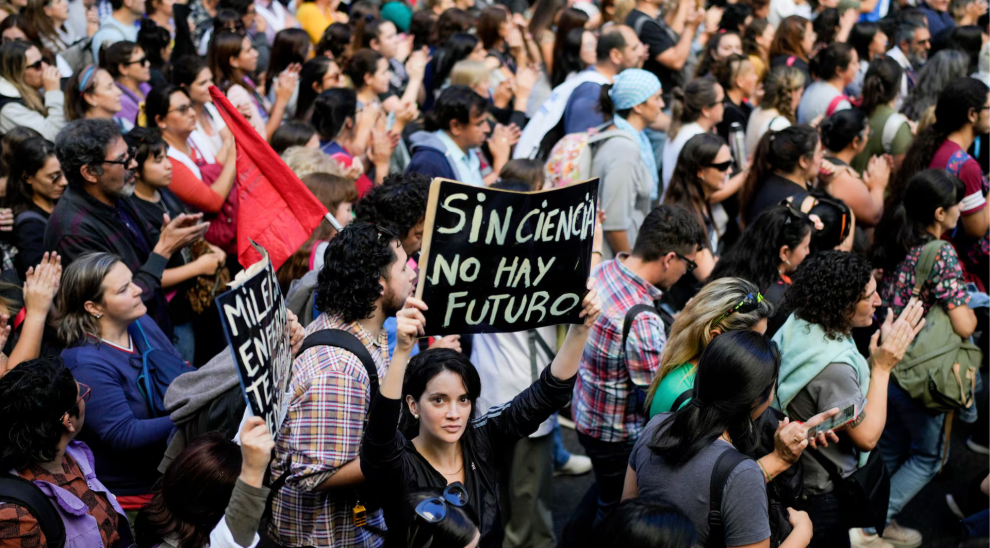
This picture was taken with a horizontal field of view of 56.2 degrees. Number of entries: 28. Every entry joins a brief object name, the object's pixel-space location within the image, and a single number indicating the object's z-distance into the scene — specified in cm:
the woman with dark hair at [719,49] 916
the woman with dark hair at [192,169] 592
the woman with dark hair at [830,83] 821
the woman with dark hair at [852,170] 657
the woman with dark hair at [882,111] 758
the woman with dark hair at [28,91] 654
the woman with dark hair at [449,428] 312
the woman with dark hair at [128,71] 709
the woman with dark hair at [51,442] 329
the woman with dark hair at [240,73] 772
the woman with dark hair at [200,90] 675
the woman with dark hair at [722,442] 307
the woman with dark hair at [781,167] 608
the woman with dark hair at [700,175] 595
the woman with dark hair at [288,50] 835
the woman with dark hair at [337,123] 675
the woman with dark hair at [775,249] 503
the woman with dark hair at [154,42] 863
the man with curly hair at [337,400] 332
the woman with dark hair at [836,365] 405
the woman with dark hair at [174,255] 535
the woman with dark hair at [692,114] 700
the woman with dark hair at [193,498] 320
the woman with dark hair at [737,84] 816
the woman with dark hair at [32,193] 523
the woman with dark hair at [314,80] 778
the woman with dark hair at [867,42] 988
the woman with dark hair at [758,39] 984
